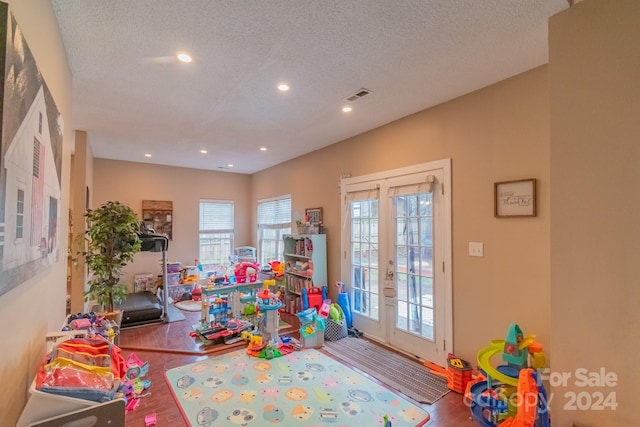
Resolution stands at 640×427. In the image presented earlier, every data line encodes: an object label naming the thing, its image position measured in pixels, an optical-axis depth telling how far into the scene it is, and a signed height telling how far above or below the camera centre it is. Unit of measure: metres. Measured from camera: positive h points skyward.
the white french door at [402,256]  3.20 -0.39
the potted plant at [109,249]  3.71 -0.33
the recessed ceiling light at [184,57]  2.30 +1.29
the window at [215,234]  7.05 -0.24
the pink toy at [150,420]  2.28 -1.51
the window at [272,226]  6.19 -0.05
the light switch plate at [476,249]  2.86 -0.24
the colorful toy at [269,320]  3.66 -1.18
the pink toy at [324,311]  4.03 -1.17
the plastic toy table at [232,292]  4.17 -0.99
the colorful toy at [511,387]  1.94 -1.16
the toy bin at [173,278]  6.14 -1.13
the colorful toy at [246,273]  4.60 -0.76
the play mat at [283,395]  2.34 -1.51
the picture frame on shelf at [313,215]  5.01 +0.15
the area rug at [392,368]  2.75 -1.52
